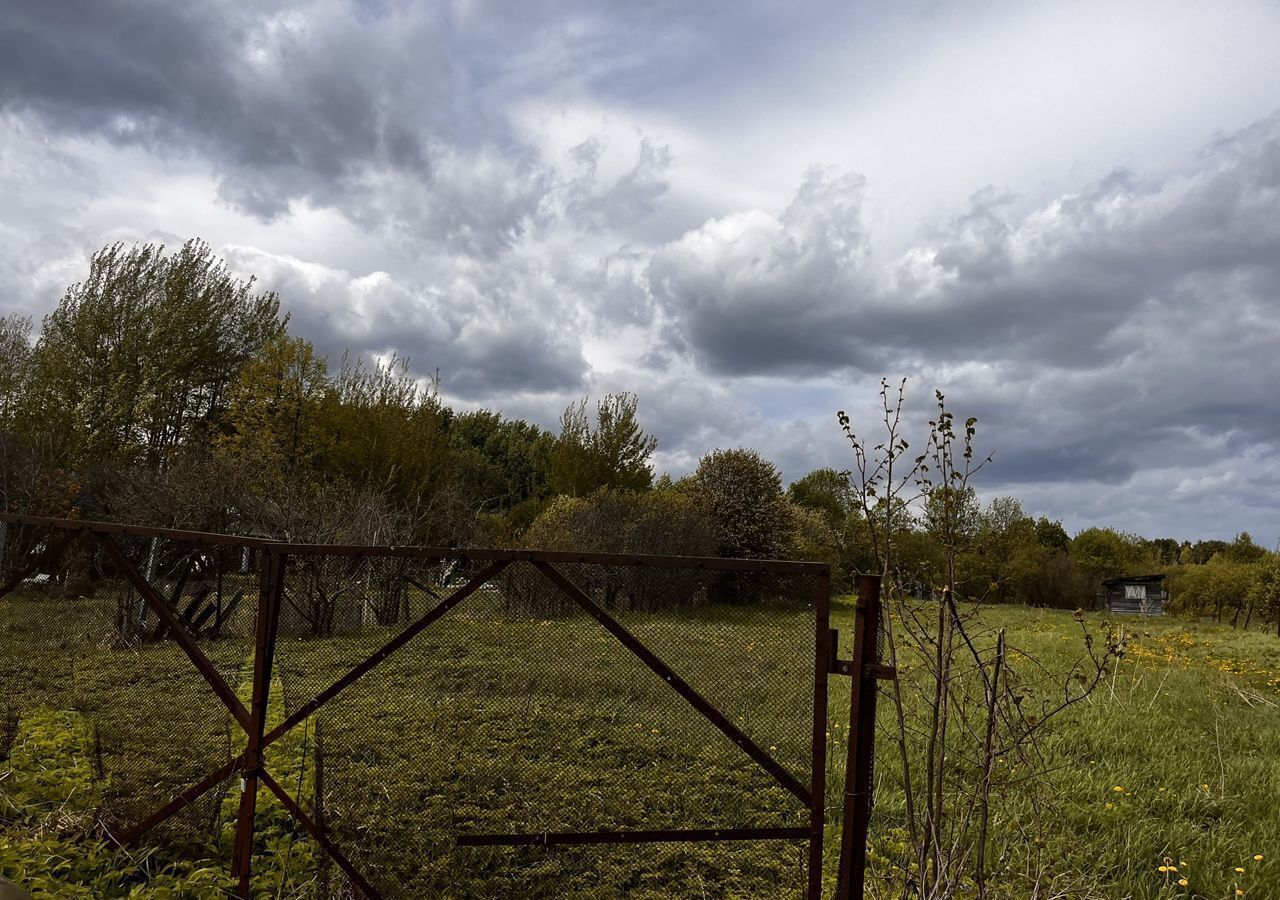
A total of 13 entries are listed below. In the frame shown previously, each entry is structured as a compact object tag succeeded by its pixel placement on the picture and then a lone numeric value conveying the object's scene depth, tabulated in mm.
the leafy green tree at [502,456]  36406
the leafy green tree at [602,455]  26562
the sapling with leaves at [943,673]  2973
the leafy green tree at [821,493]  45469
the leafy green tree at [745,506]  20312
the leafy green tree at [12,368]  20578
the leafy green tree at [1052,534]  47012
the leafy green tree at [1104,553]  40469
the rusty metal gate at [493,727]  2990
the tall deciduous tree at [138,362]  20438
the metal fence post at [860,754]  2832
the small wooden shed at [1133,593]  32938
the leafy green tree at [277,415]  21438
